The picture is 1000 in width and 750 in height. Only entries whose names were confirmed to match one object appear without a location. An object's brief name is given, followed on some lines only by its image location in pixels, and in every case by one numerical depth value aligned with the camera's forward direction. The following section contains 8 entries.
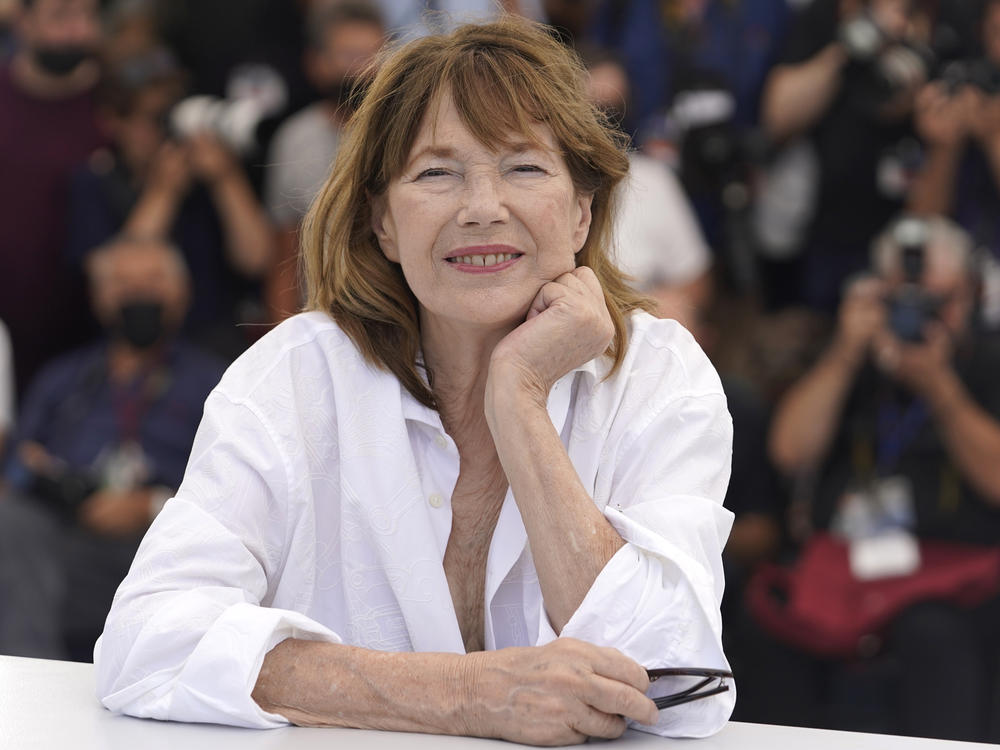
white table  3.09
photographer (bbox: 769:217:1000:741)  7.37
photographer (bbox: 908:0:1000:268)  7.84
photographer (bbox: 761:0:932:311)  8.00
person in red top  9.05
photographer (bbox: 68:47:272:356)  9.01
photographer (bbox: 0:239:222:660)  7.79
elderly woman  3.38
